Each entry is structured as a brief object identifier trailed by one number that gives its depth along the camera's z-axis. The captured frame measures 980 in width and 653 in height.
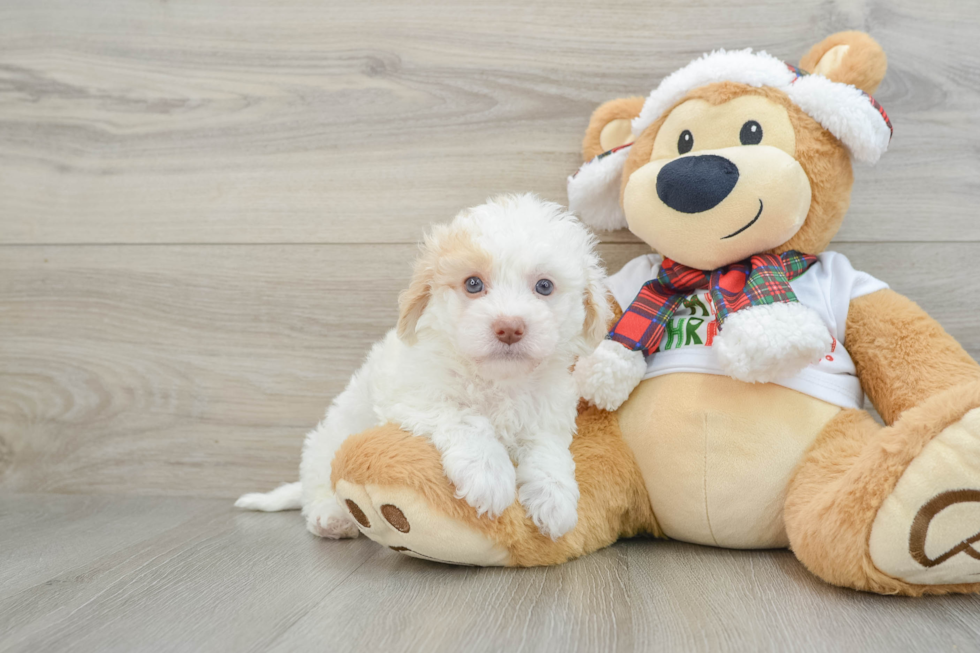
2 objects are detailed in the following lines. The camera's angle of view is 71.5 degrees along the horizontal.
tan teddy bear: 0.89
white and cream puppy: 0.88
